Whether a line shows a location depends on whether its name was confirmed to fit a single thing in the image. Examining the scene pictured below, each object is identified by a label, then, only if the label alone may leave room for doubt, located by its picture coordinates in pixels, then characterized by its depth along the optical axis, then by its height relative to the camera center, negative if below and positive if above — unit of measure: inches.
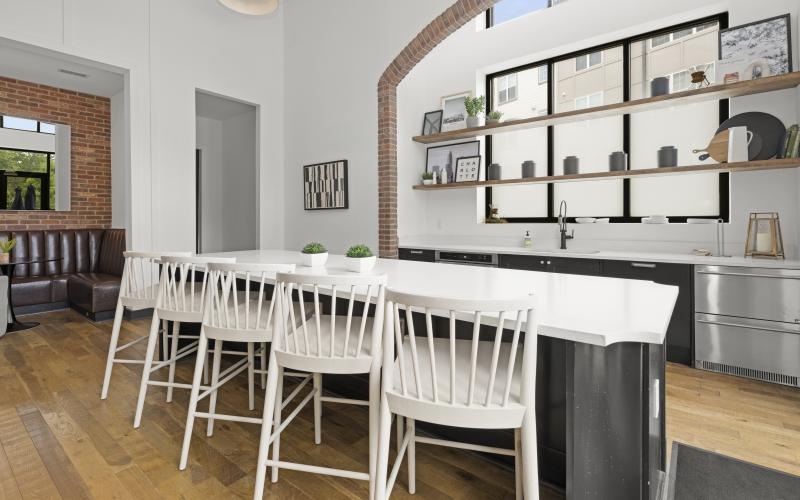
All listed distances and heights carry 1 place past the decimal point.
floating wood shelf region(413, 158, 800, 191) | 120.3 +23.8
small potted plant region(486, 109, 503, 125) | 179.2 +53.5
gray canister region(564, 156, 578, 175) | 162.4 +30.1
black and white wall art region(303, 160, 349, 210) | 204.8 +29.5
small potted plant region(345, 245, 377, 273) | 88.4 -3.0
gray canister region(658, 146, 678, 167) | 141.2 +29.1
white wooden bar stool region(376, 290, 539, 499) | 45.1 -17.1
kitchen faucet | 166.9 +6.2
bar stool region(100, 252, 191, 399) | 100.6 -12.1
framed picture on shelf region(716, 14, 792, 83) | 124.7 +58.0
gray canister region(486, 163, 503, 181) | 183.5 +31.4
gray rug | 68.1 -39.4
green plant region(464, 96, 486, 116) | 181.0 +59.0
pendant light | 130.6 +73.6
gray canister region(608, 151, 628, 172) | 152.0 +29.8
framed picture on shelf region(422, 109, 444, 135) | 201.1 +58.0
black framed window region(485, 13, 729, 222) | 147.7 +43.8
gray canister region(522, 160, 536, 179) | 173.3 +31.1
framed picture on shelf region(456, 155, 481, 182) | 191.0 +34.4
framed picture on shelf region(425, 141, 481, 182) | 194.8 +41.5
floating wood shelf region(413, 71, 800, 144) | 121.3 +46.9
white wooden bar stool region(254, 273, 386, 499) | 57.8 -15.5
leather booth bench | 180.2 -12.7
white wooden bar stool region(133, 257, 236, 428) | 86.6 -12.8
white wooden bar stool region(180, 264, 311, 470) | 72.3 -13.9
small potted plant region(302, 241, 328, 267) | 98.2 -2.4
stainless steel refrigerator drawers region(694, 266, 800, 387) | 109.0 -20.9
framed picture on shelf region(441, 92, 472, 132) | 195.9 +61.1
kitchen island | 45.4 -16.1
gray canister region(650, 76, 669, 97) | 140.9 +52.4
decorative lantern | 122.5 +2.2
